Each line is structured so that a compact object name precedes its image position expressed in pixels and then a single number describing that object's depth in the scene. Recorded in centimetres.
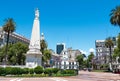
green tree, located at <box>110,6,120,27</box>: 2136
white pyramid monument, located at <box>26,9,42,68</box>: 1942
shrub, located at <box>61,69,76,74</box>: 1939
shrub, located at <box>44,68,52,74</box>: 1812
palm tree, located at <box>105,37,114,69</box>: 3752
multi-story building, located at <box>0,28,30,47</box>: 4376
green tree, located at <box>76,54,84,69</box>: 5631
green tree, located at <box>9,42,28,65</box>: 3352
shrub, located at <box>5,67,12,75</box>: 1665
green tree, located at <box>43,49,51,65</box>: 4103
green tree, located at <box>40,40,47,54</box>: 3638
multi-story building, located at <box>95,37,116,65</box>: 5543
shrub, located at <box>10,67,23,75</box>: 1691
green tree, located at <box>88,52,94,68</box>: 5504
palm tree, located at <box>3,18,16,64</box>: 2484
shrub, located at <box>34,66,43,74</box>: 1765
